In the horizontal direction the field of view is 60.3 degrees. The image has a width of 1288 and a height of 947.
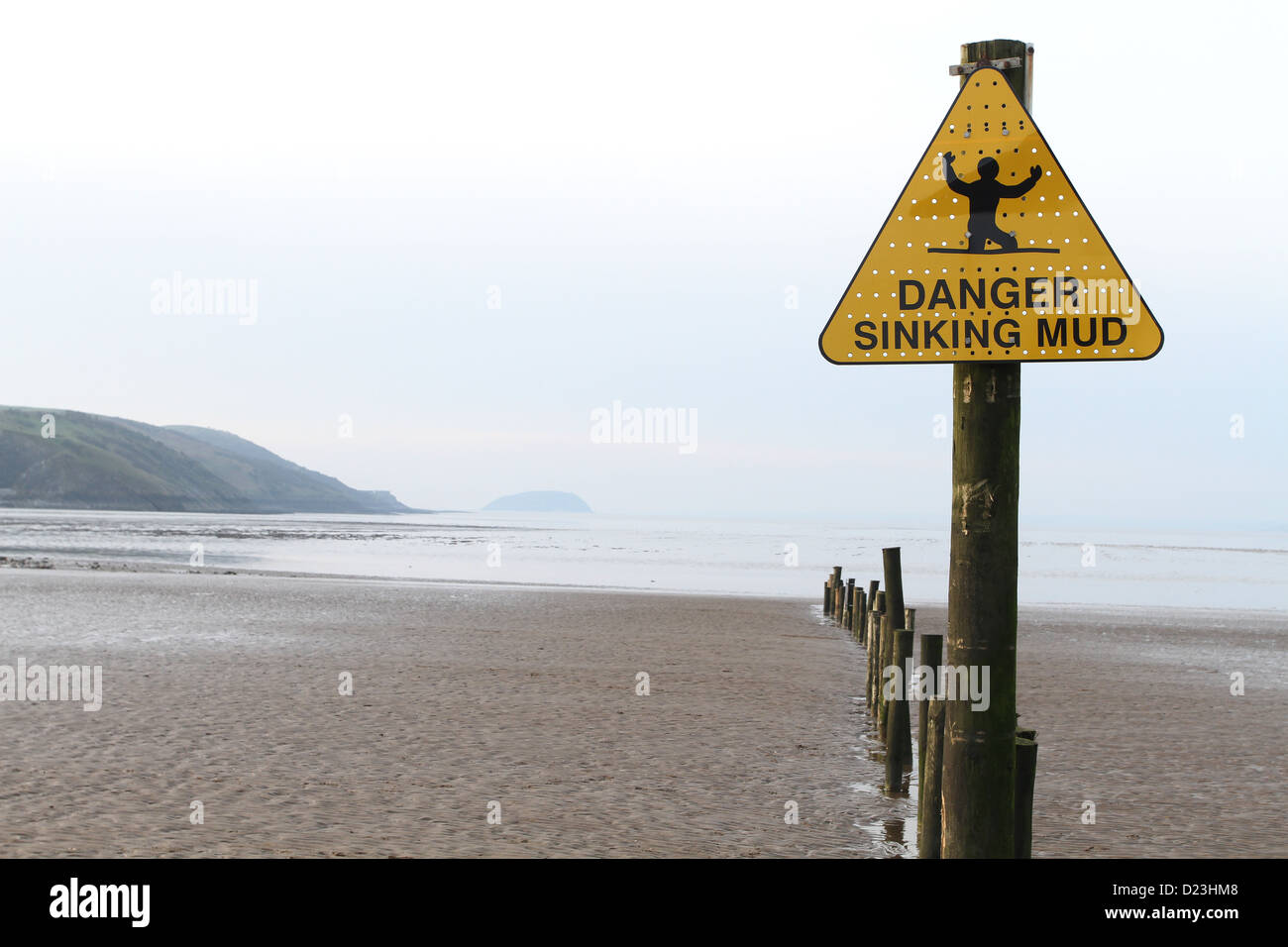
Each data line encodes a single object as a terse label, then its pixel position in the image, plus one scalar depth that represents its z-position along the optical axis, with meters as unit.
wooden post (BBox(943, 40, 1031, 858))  4.30
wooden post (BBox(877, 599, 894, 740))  12.75
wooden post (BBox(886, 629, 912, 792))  10.10
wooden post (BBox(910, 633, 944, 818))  8.88
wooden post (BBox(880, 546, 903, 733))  13.09
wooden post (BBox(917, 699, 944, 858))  6.81
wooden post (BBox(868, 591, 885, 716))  13.99
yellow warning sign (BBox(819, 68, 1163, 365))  4.17
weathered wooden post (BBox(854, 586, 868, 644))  24.77
